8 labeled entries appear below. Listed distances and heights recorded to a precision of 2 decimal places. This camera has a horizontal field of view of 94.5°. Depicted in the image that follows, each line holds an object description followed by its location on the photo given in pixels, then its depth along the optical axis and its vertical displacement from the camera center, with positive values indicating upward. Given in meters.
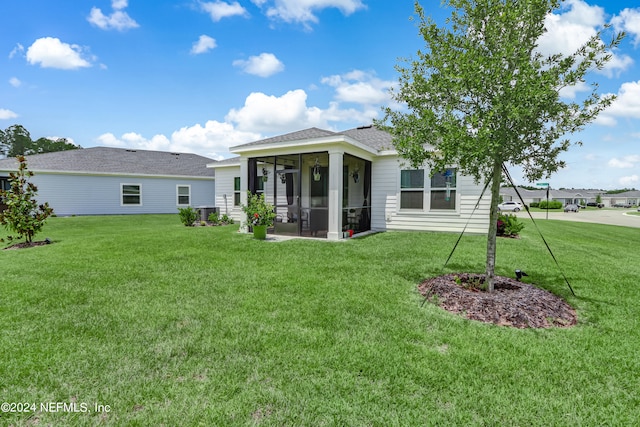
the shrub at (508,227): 9.70 -0.77
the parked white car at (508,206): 41.44 -0.36
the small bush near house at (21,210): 8.05 -0.19
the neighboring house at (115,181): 17.05 +1.41
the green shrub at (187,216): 12.72 -0.55
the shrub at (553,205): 51.41 -0.26
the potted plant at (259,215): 8.89 -0.35
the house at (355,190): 9.15 +0.49
